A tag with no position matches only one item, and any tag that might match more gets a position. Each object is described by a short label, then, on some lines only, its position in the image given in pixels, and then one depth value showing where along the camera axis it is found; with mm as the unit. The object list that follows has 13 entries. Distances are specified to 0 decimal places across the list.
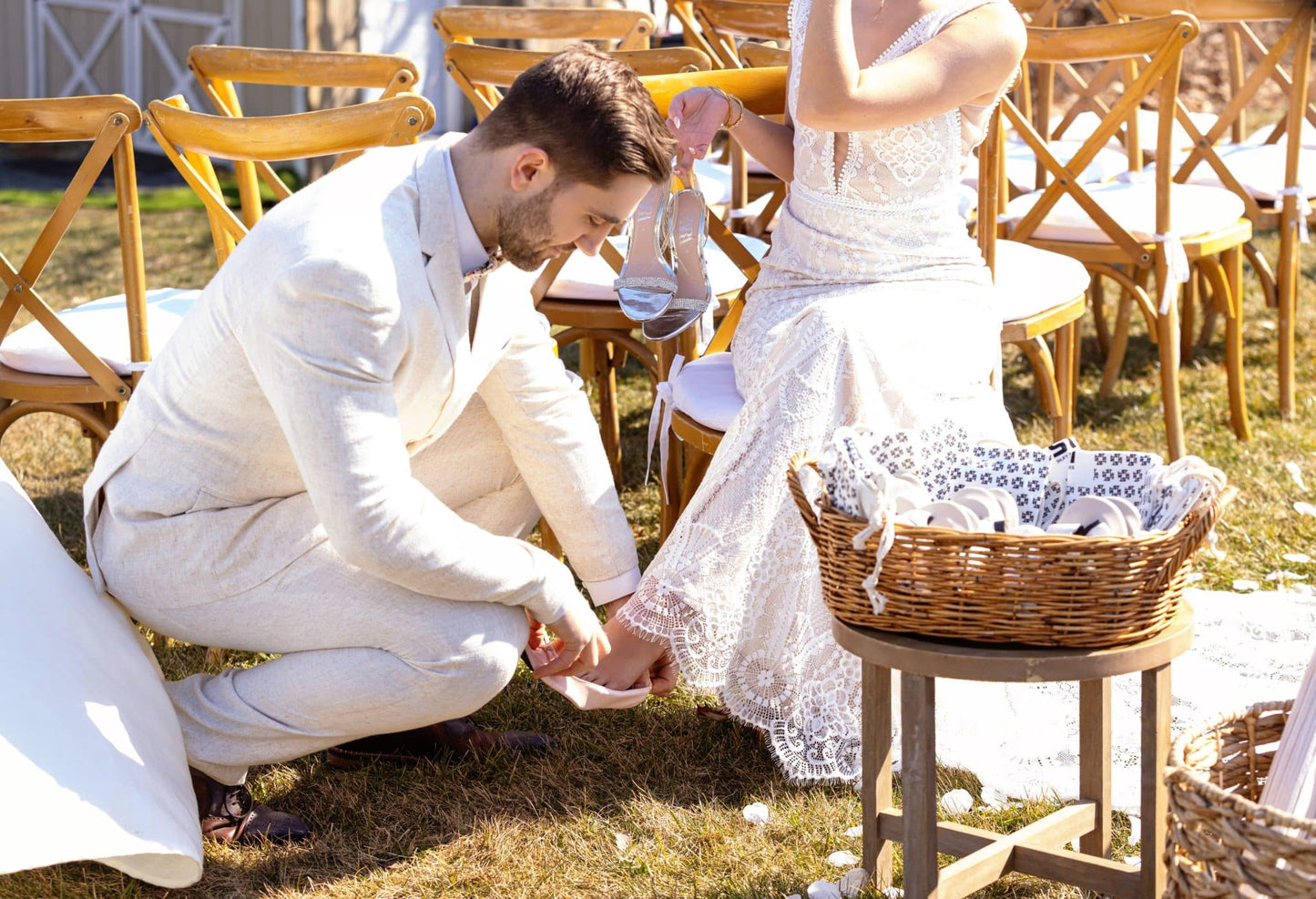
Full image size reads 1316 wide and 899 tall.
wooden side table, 1777
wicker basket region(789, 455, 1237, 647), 1717
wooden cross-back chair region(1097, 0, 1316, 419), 4195
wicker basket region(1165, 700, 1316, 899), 1547
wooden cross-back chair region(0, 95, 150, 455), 2861
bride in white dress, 2570
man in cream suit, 1989
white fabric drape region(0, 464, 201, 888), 1980
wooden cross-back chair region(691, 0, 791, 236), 4098
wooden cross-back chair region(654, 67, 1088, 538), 2859
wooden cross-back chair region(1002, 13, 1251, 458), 3637
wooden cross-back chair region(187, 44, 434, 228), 3502
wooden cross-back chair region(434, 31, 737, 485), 3322
